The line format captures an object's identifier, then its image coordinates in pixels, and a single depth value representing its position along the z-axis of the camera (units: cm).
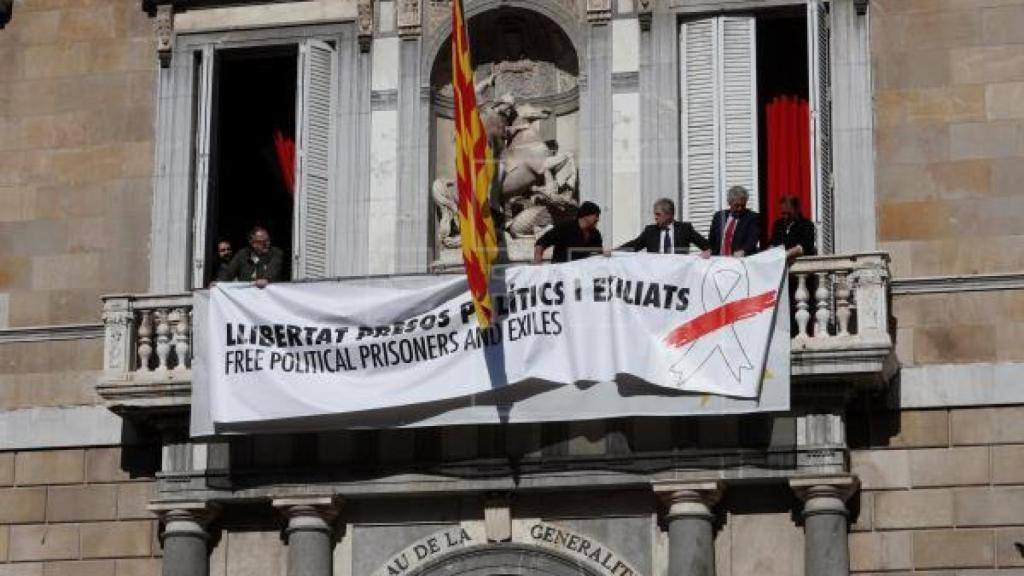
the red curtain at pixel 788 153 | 3144
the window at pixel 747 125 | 3084
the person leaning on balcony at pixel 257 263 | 3125
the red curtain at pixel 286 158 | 3300
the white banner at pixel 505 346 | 2927
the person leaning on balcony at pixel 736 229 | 3000
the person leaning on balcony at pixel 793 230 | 2997
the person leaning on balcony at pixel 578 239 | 3038
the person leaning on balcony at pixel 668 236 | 3009
